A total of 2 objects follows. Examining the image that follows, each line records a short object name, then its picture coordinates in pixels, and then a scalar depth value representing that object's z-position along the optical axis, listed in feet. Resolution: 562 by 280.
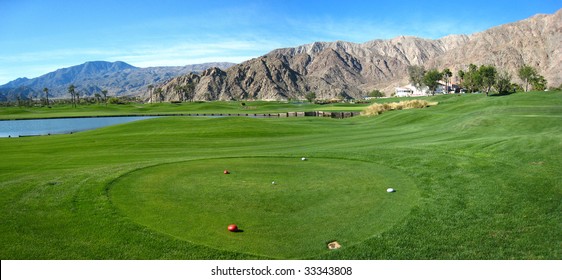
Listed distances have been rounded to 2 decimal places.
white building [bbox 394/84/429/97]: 539.62
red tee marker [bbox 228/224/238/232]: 25.13
